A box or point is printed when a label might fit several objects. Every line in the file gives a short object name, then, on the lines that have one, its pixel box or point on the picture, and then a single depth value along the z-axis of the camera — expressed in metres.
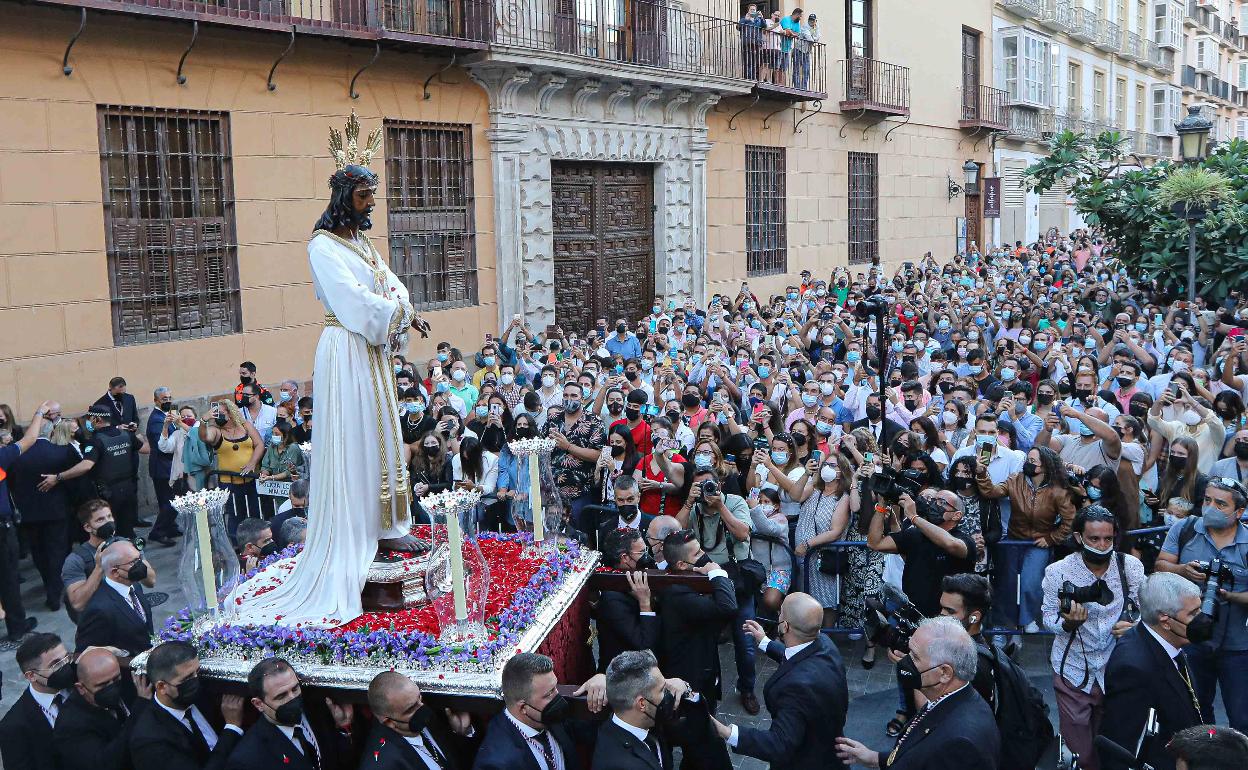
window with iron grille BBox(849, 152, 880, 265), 24.50
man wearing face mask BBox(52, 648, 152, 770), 4.65
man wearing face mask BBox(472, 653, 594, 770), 4.33
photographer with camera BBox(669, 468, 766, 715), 6.46
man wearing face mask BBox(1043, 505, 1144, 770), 5.23
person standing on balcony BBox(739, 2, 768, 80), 19.66
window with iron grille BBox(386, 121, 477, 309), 14.23
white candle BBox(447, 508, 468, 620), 4.62
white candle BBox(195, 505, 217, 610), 4.93
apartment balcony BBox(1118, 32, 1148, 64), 38.06
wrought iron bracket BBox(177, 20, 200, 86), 11.36
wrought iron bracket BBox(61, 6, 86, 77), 10.52
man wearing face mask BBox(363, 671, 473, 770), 4.30
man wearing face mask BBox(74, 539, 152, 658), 5.48
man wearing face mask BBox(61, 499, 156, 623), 6.43
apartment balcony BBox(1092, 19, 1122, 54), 35.72
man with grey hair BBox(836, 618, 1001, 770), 3.96
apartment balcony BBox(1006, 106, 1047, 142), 30.19
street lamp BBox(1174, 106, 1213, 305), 13.02
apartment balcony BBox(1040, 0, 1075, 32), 31.17
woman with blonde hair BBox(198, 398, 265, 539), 9.47
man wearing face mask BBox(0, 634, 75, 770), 4.76
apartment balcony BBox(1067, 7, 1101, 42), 33.64
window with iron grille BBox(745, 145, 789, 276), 21.03
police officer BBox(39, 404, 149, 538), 9.08
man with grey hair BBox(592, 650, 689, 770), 4.26
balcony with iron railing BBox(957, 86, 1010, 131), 28.06
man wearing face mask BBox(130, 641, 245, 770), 4.48
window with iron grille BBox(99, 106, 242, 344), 11.31
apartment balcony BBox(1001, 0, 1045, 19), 29.32
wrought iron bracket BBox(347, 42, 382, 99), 13.30
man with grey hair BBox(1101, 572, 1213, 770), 4.46
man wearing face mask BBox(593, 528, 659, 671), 5.54
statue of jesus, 4.95
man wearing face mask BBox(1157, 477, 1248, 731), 5.35
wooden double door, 16.97
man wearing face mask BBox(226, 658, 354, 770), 4.39
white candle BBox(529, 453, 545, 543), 5.90
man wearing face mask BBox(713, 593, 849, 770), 4.47
